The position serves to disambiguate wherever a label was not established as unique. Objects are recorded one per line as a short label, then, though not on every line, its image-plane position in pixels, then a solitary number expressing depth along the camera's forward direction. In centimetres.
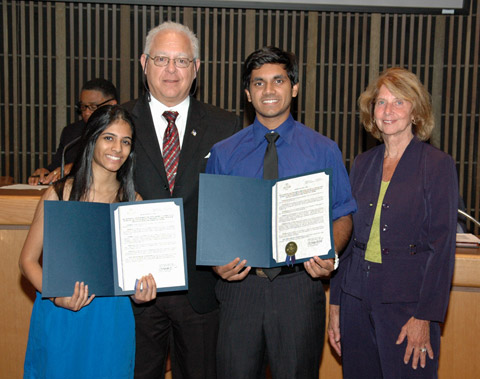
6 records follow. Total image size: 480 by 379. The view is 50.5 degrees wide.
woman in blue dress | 198
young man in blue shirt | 198
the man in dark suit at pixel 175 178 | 219
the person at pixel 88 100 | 438
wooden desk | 253
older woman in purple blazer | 204
